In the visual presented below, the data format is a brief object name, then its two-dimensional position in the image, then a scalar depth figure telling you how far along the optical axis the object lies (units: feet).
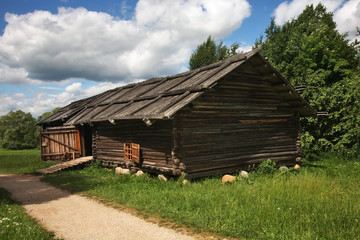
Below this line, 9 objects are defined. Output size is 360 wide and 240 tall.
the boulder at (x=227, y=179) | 33.06
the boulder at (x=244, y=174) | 36.90
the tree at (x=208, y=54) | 140.19
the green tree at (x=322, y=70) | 54.34
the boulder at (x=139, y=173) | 39.35
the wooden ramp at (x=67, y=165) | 48.93
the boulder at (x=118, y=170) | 44.32
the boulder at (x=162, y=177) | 35.73
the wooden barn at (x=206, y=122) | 34.81
